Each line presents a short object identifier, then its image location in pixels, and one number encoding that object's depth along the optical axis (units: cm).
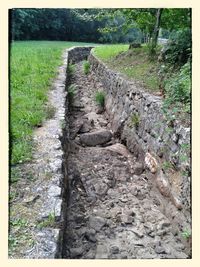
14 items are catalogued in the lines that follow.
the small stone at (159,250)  241
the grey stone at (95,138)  411
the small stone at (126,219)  268
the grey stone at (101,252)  230
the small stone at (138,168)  341
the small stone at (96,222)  257
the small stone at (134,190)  309
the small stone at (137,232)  256
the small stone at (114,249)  236
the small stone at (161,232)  258
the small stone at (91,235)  244
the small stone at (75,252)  223
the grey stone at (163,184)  284
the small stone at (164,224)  265
